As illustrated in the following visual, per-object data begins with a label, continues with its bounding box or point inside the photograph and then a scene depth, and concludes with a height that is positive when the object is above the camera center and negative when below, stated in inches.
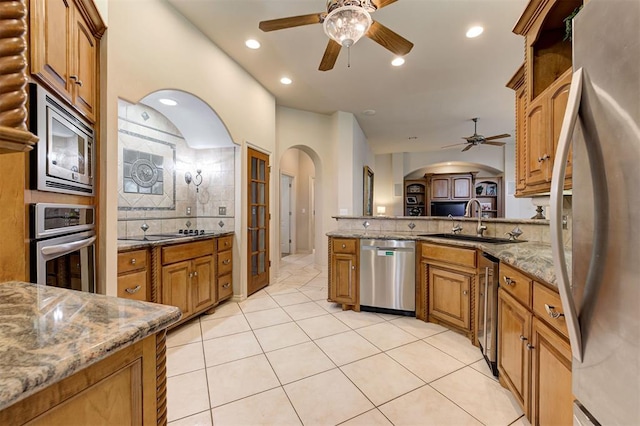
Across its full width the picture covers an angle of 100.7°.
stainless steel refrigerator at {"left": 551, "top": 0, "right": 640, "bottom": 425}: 21.7 -0.2
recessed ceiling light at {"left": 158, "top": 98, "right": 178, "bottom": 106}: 105.8 +44.4
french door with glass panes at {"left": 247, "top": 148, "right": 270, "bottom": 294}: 139.4 -5.4
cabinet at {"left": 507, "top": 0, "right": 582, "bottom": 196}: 63.6 +34.7
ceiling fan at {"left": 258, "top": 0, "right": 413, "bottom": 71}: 70.3 +53.3
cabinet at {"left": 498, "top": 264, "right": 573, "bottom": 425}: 41.3 -25.6
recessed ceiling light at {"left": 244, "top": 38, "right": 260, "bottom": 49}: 112.2 +72.0
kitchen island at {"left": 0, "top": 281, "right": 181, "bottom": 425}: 16.9 -10.6
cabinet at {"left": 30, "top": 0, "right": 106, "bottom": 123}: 47.5 +33.9
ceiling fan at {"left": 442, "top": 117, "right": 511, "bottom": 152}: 206.2 +56.7
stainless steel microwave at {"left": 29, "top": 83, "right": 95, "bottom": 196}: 47.0 +13.3
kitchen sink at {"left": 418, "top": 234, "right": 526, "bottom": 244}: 94.5 -10.5
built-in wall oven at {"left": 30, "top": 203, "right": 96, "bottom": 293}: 46.0 -7.0
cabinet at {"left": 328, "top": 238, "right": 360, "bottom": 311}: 118.3 -27.7
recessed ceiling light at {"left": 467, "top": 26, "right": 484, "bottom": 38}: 103.7 +71.8
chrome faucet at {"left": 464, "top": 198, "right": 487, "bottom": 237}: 105.6 -6.2
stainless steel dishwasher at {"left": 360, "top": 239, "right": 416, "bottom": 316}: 110.7 -27.7
